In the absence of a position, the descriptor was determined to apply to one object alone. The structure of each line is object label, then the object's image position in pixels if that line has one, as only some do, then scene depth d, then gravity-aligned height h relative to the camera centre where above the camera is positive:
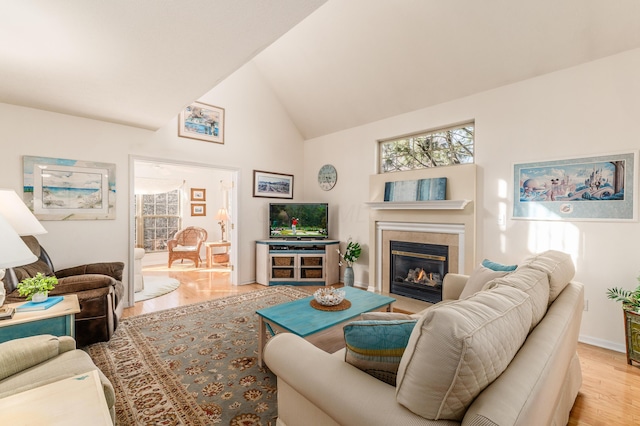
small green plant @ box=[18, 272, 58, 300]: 2.05 -0.54
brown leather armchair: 2.54 -0.75
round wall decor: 5.25 +0.60
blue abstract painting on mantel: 3.75 +0.27
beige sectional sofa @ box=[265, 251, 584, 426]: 0.78 -0.50
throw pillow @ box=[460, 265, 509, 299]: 2.13 -0.51
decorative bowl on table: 2.42 -0.72
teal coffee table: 2.03 -0.80
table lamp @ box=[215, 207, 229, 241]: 7.08 -0.13
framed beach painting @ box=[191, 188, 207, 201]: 7.34 +0.39
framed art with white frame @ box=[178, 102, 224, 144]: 4.30 +1.31
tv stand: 4.93 -0.89
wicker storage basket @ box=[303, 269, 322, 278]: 5.00 -1.08
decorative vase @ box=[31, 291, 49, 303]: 2.09 -0.63
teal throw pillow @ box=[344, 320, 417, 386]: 1.05 -0.50
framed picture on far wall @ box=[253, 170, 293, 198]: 5.12 +0.45
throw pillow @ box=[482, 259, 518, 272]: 2.21 -0.44
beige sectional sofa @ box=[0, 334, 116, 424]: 1.31 -0.77
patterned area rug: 1.79 -1.23
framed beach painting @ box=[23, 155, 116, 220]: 3.19 +0.24
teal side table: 1.85 -0.75
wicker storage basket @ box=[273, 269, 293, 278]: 4.94 -1.07
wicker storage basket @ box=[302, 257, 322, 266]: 5.01 -0.86
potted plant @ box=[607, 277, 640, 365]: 2.36 -0.92
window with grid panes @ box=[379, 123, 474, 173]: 3.75 +0.84
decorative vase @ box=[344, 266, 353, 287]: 4.76 -1.07
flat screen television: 5.15 -0.18
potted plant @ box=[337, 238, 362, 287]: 4.75 -0.79
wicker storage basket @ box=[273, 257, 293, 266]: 4.94 -0.86
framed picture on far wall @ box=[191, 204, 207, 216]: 7.36 +0.00
